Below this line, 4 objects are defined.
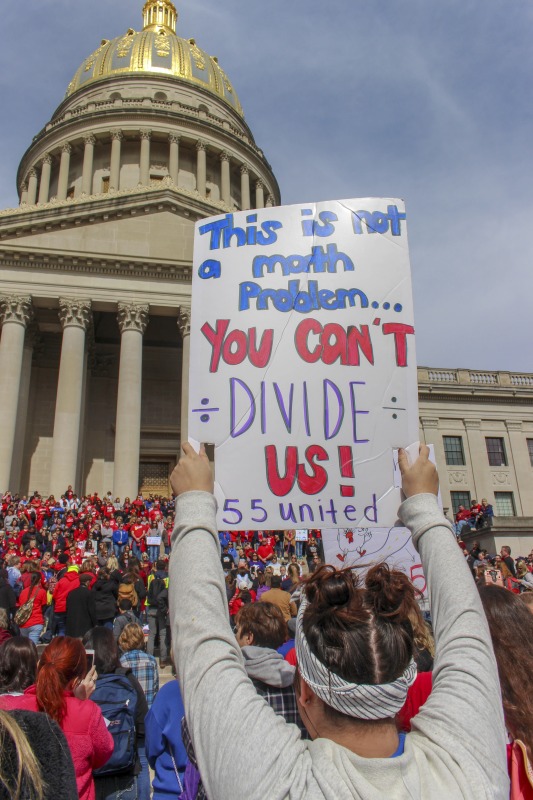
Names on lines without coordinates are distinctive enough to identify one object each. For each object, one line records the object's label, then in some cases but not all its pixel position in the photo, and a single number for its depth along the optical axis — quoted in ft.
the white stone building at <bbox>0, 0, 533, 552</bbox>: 92.89
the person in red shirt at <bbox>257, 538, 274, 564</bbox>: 61.36
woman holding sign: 4.62
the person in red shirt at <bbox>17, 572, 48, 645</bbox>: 36.21
